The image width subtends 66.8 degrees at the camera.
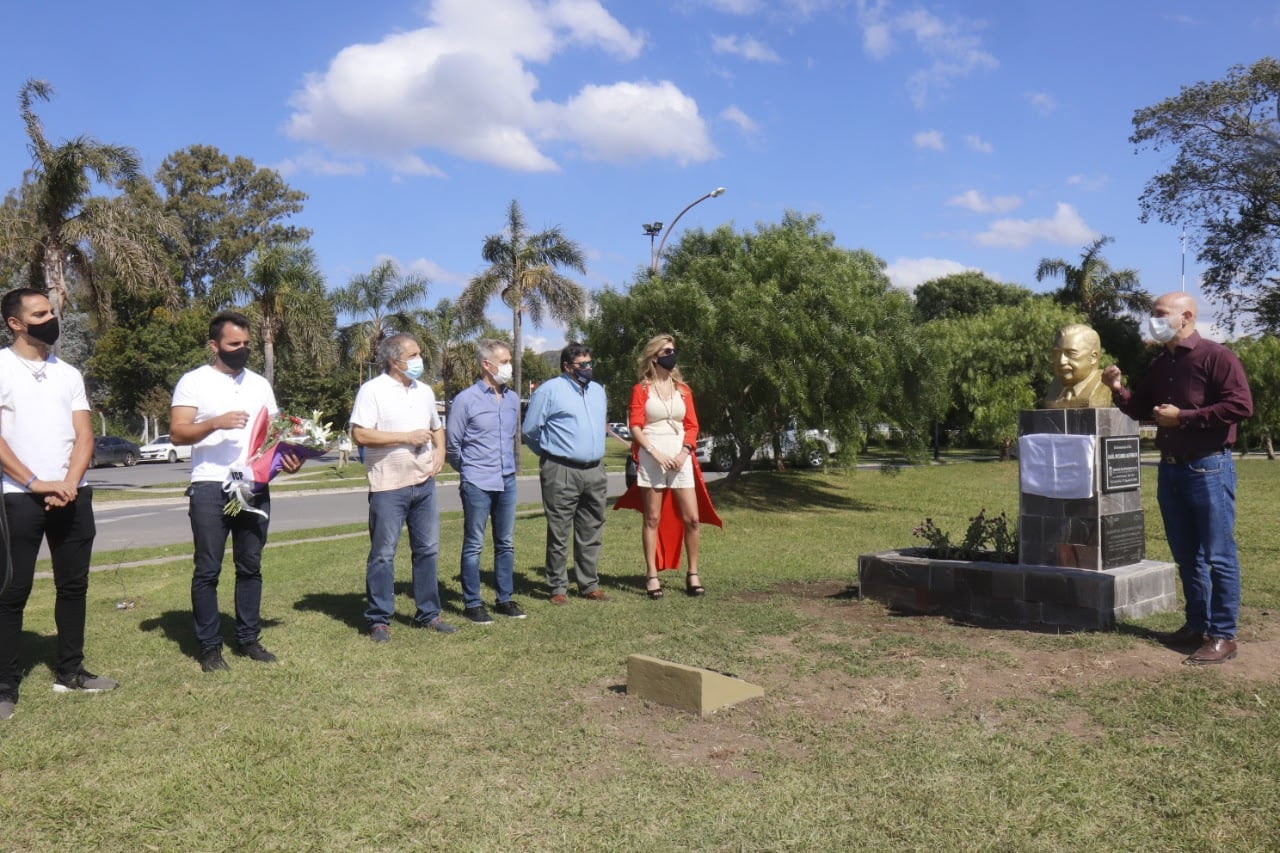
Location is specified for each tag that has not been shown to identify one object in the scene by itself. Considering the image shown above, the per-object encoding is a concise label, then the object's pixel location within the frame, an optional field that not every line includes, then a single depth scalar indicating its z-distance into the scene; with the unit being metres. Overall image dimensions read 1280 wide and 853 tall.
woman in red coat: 7.39
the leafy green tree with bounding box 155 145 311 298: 53.28
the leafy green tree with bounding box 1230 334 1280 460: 30.25
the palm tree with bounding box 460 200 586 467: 29.94
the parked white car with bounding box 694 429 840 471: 16.66
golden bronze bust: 6.29
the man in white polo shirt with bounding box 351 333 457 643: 6.02
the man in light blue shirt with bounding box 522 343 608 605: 7.25
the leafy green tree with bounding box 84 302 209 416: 46.72
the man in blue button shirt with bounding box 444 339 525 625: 6.69
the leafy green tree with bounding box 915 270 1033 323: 56.31
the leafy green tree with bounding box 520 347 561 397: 80.31
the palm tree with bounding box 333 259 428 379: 38.94
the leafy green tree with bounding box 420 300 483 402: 48.45
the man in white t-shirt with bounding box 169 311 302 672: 5.18
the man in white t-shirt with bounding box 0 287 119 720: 4.58
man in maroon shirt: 5.09
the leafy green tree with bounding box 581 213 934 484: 14.97
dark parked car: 37.84
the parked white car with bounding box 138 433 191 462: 40.97
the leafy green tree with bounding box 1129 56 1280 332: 30.69
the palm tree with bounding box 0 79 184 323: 19.72
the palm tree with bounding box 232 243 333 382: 33.16
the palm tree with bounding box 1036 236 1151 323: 40.69
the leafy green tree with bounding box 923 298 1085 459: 27.19
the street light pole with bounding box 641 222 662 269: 30.65
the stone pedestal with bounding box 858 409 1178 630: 5.93
